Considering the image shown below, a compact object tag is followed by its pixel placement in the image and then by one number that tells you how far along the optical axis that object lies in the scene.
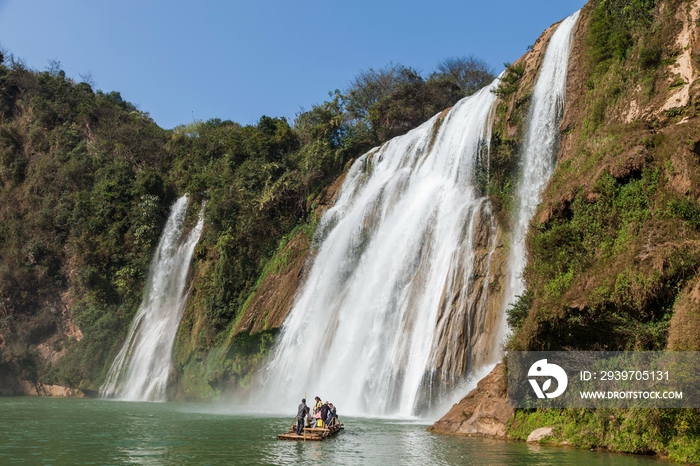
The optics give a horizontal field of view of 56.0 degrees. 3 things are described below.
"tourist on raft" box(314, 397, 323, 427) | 16.58
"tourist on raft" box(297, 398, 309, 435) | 16.02
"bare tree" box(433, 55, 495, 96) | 47.34
